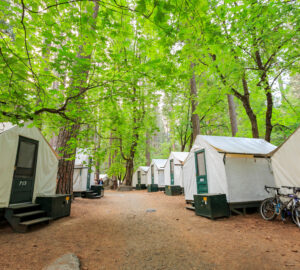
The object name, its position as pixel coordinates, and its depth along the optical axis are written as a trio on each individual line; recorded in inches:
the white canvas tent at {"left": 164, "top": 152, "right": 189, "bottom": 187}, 550.1
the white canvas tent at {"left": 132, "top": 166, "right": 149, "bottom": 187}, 888.3
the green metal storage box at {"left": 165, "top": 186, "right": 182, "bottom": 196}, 521.4
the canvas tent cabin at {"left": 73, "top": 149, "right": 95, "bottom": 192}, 467.8
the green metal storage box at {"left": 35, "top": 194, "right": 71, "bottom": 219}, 209.0
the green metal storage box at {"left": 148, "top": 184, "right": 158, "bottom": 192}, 687.7
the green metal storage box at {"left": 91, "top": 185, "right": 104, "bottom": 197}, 488.1
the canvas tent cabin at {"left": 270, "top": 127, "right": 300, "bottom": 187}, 205.9
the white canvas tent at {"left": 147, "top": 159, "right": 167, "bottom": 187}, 685.9
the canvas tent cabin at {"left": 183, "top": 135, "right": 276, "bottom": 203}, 247.4
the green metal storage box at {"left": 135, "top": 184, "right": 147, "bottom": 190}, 870.2
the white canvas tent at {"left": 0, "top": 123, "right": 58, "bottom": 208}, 181.2
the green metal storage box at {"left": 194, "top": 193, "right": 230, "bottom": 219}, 224.1
